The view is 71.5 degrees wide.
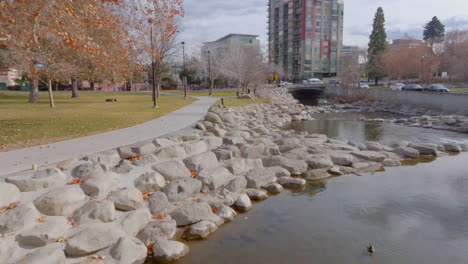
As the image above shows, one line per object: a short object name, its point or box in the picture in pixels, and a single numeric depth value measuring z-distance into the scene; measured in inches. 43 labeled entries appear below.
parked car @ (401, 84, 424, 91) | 1776.0
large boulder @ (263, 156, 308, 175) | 415.8
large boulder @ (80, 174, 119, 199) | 264.8
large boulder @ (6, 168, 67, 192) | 246.2
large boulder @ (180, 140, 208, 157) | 398.1
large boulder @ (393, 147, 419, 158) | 516.1
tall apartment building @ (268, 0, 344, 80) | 3892.7
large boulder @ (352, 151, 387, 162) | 486.0
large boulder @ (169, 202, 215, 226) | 273.3
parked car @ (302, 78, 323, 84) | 2913.4
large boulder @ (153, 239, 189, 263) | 225.5
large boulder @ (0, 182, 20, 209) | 225.5
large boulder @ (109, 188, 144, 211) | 265.9
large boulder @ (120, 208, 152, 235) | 249.4
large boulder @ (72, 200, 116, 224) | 239.8
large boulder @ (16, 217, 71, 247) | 207.6
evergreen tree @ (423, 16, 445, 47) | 3101.9
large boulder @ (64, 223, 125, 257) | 210.4
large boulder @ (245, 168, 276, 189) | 363.9
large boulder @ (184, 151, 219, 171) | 363.3
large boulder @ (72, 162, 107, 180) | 281.6
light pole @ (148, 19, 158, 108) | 816.5
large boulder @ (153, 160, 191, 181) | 331.6
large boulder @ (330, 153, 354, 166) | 460.8
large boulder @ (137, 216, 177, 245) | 243.9
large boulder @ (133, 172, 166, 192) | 301.6
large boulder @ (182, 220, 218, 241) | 255.3
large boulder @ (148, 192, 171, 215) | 281.1
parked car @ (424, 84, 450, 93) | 1583.4
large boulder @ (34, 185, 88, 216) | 235.5
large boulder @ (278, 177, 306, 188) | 376.5
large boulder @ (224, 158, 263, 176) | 385.4
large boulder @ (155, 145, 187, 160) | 364.2
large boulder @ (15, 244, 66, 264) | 192.9
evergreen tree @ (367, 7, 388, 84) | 2361.0
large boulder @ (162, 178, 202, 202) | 305.2
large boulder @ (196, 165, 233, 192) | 339.0
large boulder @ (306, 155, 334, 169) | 437.7
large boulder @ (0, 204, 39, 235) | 207.3
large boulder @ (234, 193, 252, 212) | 307.6
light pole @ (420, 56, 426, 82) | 2025.7
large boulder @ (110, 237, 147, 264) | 213.8
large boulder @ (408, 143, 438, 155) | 540.4
